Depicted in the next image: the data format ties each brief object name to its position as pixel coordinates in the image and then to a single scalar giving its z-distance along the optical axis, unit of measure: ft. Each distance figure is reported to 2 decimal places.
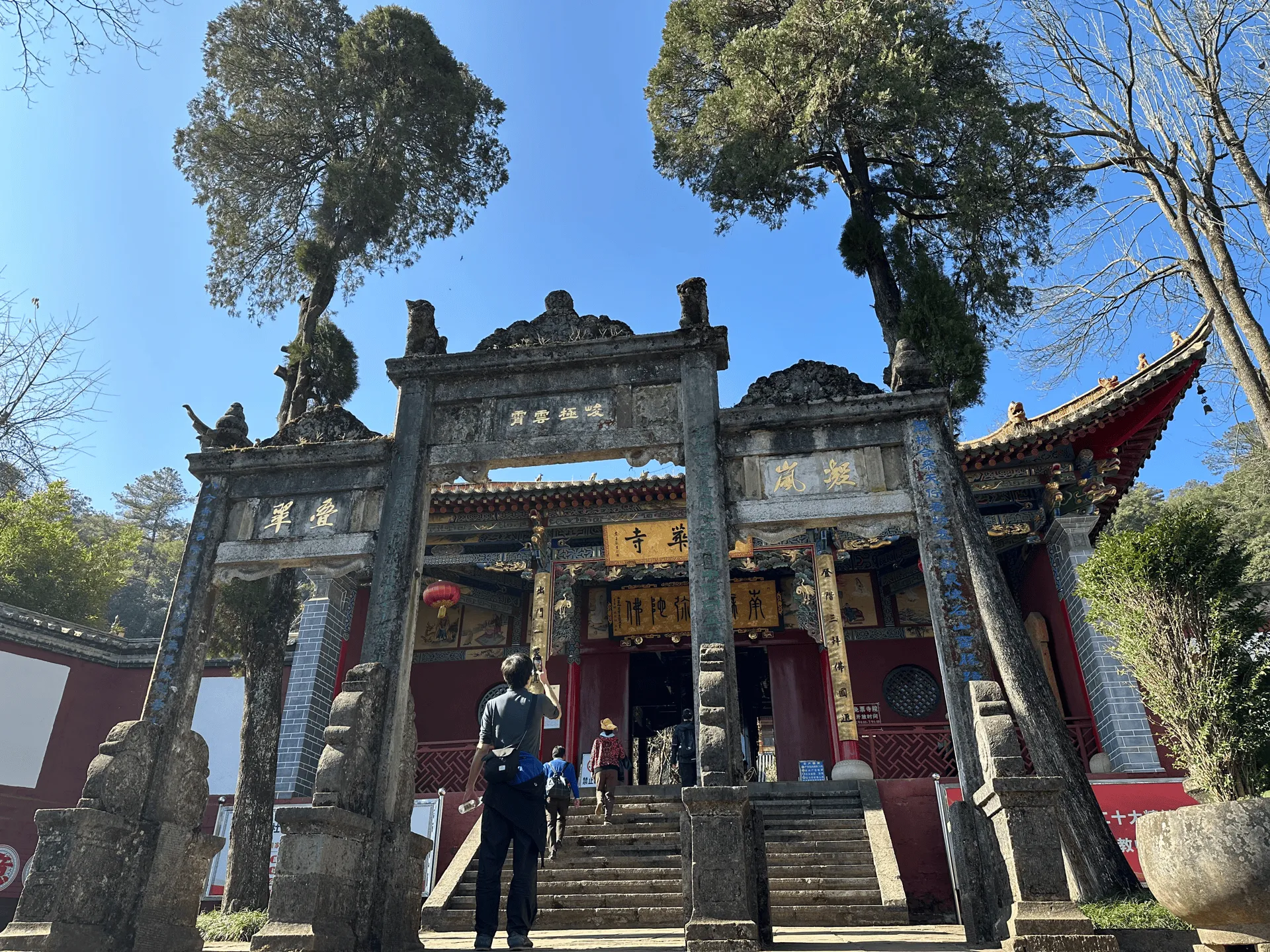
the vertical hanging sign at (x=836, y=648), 36.68
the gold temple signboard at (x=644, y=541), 42.37
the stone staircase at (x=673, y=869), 24.43
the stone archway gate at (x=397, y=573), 16.28
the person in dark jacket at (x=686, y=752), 53.21
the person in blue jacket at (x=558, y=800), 27.12
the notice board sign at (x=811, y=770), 39.60
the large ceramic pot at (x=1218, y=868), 11.94
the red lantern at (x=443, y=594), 43.60
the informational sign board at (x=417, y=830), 34.27
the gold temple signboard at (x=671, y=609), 46.80
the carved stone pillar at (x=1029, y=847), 13.62
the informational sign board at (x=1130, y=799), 30.89
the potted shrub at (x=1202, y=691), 12.17
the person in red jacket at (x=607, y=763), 31.27
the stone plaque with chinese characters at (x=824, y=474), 20.95
